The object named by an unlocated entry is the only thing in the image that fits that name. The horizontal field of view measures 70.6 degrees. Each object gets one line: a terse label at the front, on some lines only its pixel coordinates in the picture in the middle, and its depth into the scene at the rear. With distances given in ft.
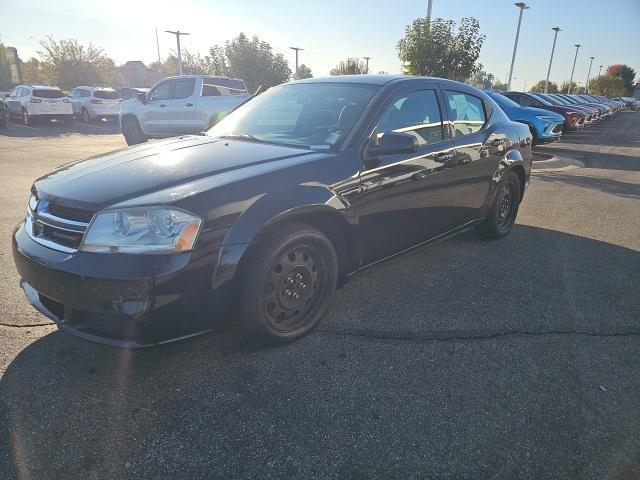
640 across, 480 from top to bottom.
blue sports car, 40.98
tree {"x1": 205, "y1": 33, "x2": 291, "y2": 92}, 121.90
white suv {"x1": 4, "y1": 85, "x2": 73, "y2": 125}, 60.90
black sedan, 7.46
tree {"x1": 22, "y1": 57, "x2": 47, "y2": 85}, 159.20
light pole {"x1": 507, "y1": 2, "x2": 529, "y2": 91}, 99.53
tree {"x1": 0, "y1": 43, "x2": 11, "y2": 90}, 155.22
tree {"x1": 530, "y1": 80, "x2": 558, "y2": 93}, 233.17
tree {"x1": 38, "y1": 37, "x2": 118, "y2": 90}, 135.95
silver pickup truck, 38.29
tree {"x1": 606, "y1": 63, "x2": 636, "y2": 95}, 304.09
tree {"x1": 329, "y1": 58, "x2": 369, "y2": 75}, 147.13
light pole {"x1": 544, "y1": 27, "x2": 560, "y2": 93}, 151.67
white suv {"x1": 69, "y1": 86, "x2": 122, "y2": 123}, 66.28
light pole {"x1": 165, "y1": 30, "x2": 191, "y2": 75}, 112.88
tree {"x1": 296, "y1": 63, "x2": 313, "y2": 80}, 184.03
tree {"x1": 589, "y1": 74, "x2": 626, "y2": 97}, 252.01
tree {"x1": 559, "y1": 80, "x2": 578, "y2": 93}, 252.01
